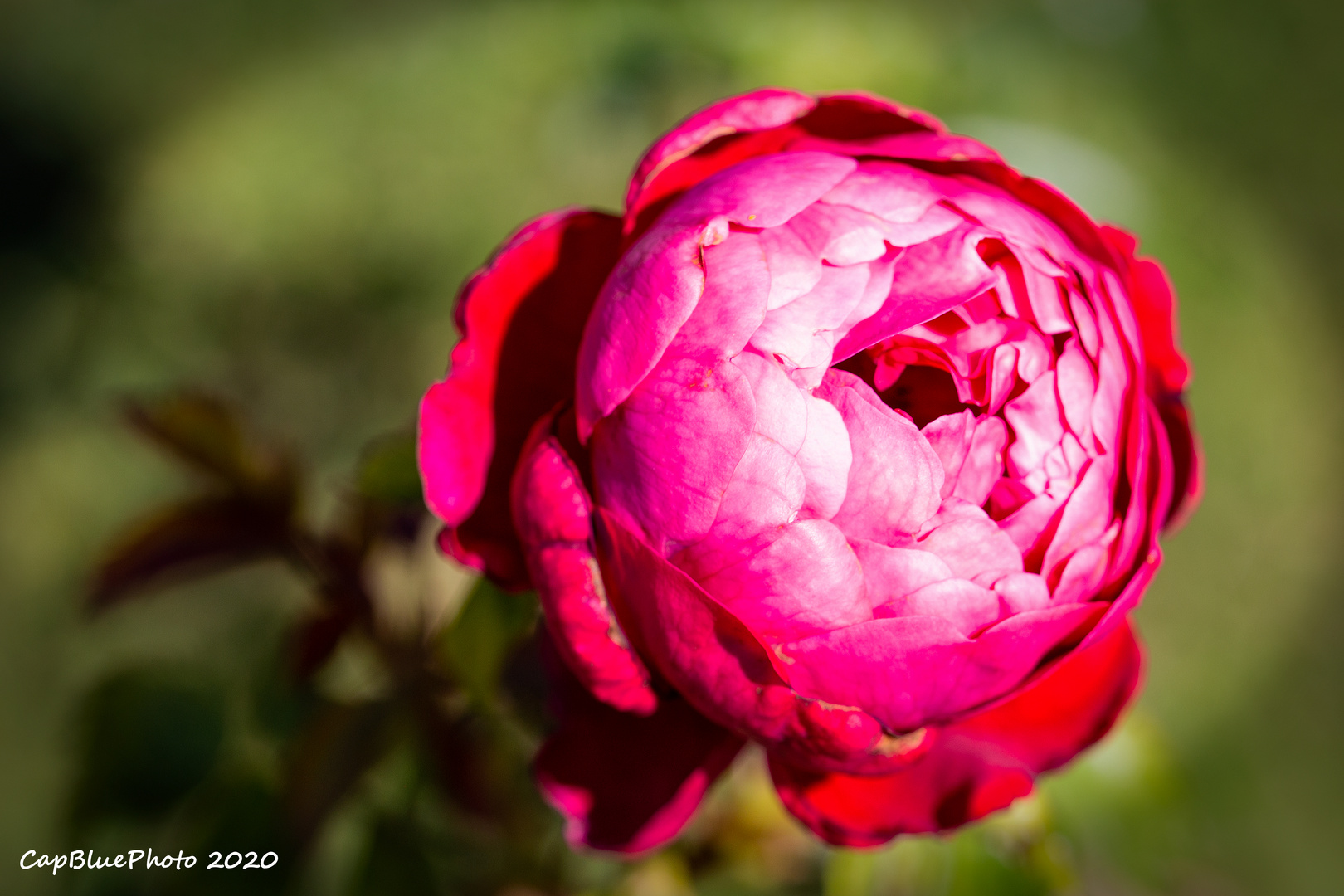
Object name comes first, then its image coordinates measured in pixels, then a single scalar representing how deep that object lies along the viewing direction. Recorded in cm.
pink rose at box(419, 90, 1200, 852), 25
